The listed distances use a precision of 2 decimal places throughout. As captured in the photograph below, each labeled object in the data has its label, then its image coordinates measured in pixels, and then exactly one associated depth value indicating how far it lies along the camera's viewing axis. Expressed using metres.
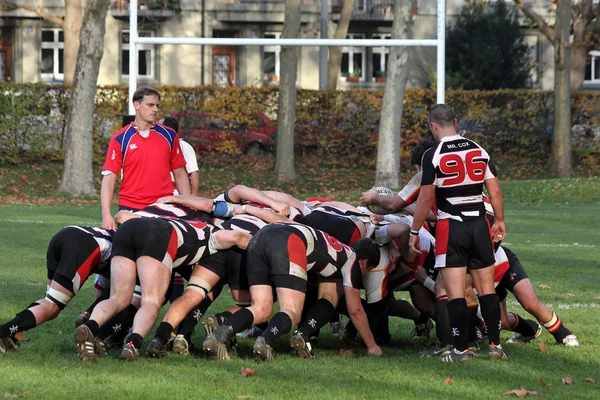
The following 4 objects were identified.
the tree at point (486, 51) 78.56
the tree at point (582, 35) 68.69
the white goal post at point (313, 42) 35.87
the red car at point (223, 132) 63.56
